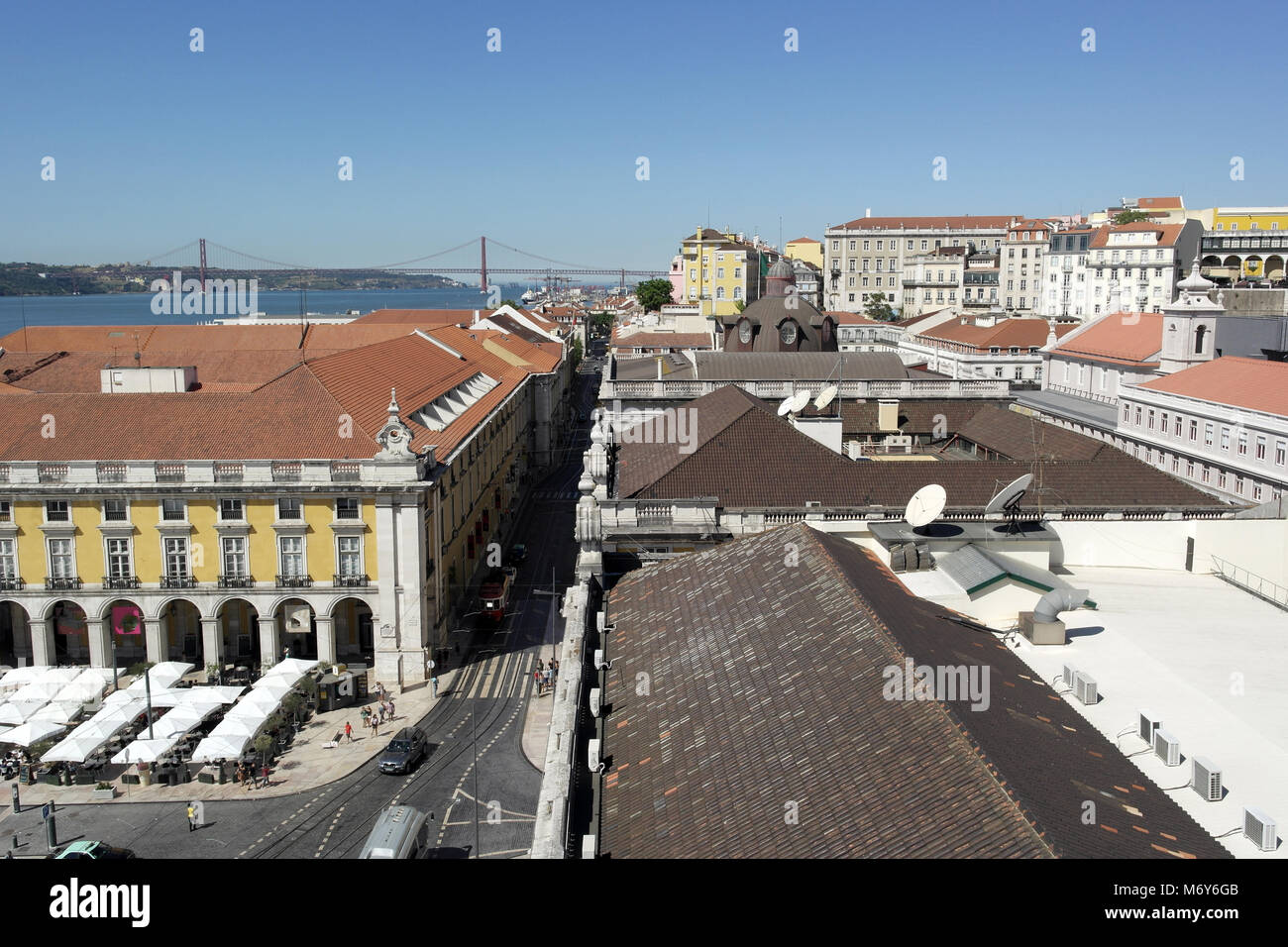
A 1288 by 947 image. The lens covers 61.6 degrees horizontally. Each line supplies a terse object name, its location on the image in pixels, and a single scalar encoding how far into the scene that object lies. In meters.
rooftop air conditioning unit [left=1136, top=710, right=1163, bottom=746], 17.08
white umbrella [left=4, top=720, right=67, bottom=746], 39.03
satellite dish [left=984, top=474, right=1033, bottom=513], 26.41
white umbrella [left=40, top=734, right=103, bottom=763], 37.38
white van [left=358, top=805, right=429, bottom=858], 29.36
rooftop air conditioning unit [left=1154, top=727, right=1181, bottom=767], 16.39
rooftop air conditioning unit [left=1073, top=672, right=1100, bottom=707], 18.72
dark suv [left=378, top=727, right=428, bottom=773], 37.91
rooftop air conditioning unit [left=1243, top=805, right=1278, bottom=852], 13.62
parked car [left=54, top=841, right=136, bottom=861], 30.37
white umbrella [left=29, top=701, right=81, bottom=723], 40.72
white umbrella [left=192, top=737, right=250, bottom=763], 37.53
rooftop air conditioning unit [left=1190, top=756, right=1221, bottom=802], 15.18
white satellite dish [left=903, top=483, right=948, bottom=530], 25.48
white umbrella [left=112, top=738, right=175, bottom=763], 37.47
